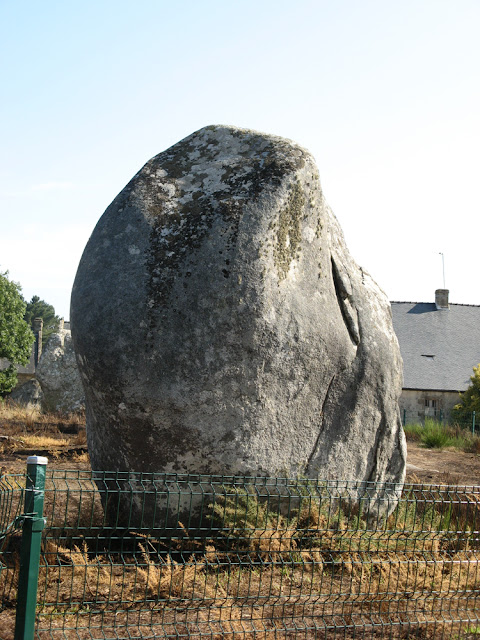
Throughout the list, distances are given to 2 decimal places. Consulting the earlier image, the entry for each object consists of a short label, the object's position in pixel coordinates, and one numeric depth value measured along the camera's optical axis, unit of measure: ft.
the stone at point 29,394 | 75.87
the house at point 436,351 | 85.07
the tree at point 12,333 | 83.20
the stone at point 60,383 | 63.46
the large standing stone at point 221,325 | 18.39
